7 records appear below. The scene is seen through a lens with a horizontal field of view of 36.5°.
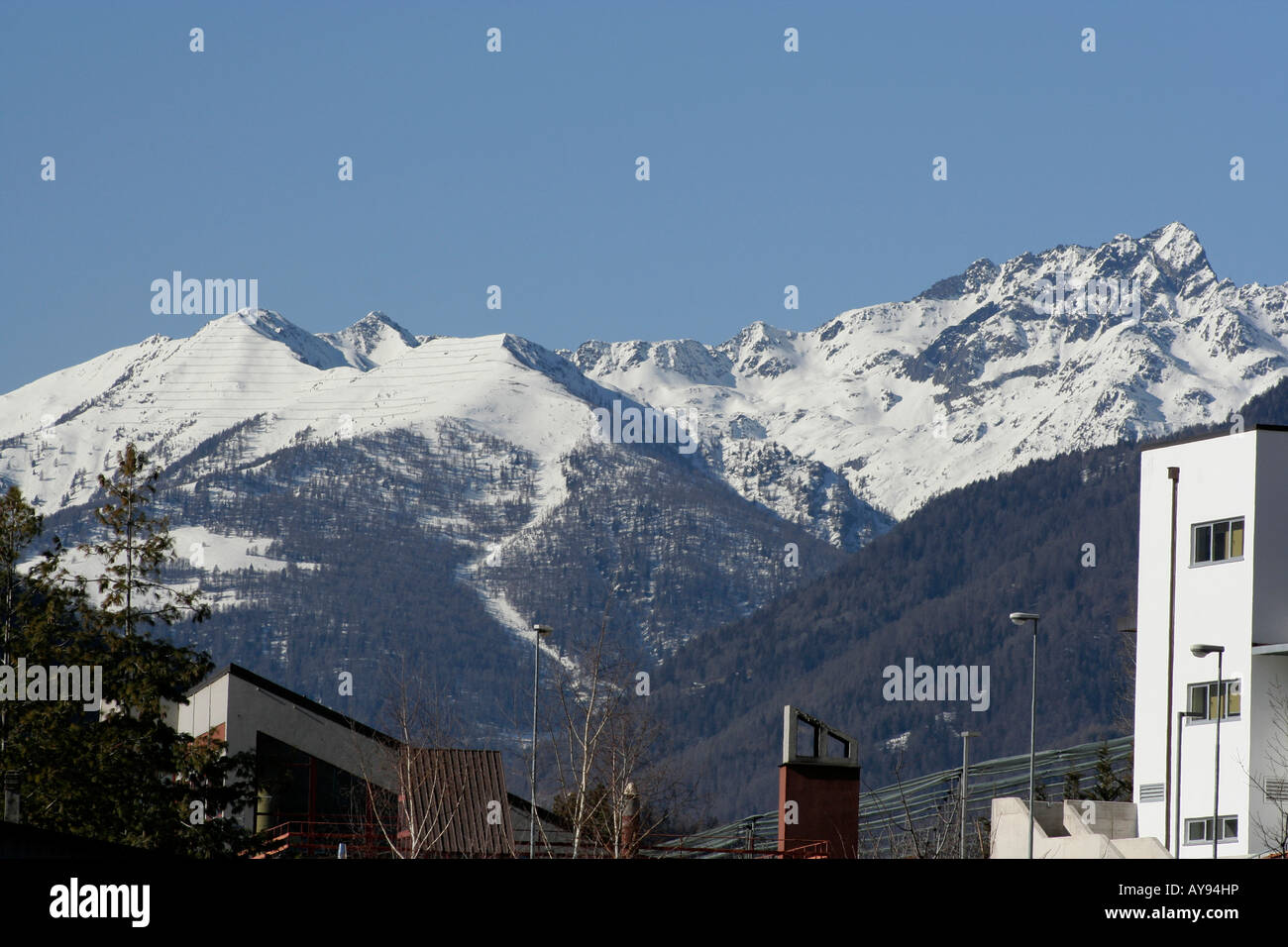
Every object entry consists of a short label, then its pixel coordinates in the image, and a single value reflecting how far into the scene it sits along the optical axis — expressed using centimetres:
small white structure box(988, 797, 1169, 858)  5584
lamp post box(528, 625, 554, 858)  5442
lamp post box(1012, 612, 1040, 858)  5615
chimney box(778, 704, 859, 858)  5156
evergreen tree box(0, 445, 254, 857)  5441
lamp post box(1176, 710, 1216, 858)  5694
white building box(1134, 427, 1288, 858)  5566
